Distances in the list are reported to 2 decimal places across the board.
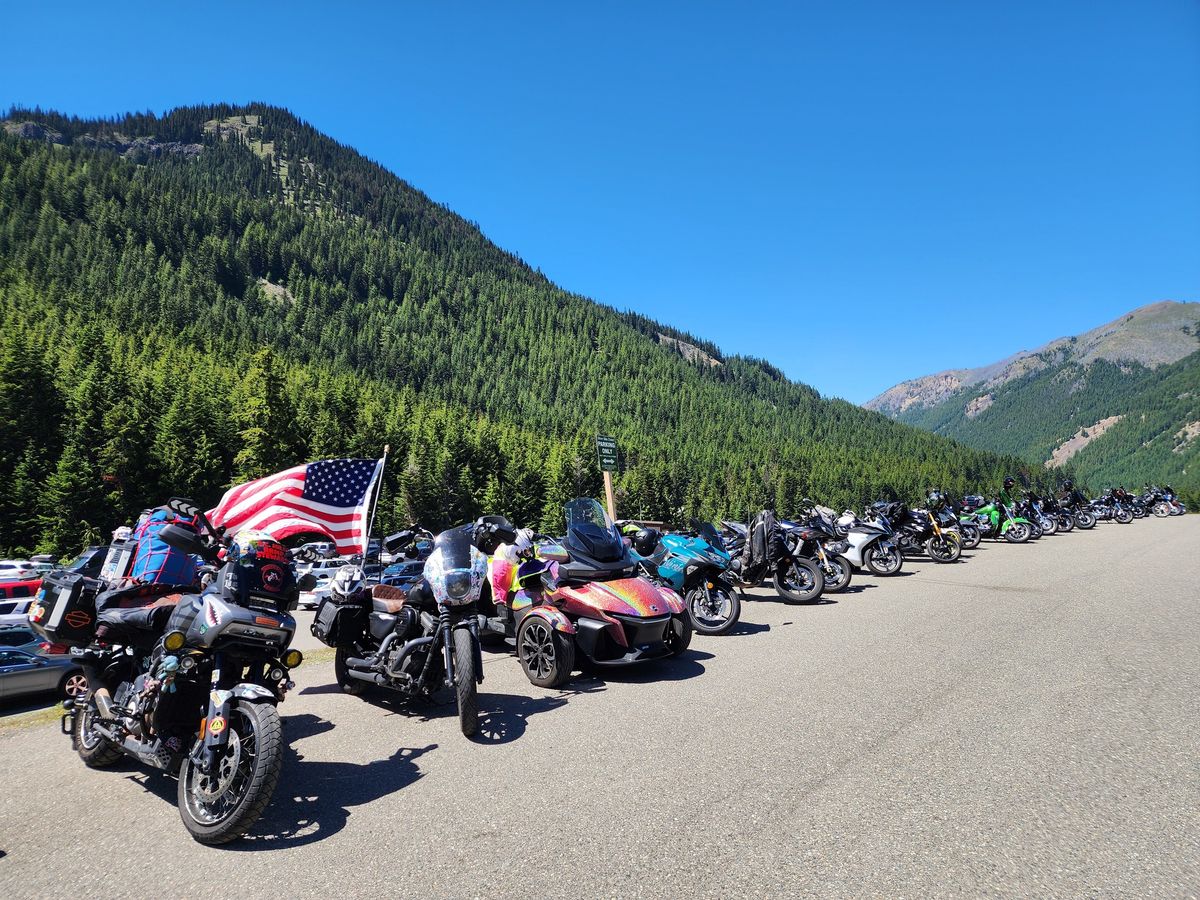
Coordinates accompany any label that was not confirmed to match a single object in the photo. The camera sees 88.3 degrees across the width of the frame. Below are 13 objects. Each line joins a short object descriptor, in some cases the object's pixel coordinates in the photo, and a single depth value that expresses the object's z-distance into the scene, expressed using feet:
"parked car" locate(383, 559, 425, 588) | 36.67
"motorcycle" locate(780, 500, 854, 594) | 38.73
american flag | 25.71
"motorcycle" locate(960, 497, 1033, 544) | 70.03
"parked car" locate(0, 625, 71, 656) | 26.43
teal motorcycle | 29.54
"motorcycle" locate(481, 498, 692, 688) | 21.84
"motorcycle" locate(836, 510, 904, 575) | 46.93
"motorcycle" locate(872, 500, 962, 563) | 53.47
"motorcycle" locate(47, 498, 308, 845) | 11.48
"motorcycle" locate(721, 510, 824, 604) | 36.14
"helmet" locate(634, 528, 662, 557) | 32.45
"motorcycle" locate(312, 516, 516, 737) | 16.98
